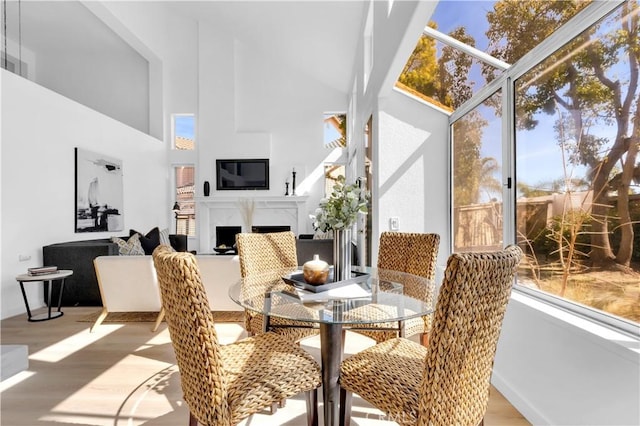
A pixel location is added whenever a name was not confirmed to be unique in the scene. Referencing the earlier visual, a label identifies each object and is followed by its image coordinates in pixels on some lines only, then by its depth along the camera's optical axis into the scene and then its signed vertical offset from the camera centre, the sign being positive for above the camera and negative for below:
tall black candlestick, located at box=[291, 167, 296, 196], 7.32 +0.58
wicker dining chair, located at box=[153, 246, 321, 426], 1.14 -0.60
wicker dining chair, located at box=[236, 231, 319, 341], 2.02 -0.35
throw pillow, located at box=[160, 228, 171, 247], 5.78 -0.40
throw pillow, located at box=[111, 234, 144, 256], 4.31 -0.43
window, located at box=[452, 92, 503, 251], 2.43 +0.26
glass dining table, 1.34 -0.40
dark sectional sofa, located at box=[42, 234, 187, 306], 4.01 -0.69
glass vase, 1.79 -0.22
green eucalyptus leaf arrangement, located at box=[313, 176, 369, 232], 1.71 +0.03
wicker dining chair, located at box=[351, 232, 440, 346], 2.01 -0.34
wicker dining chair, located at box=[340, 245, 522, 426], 1.01 -0.44
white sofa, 3.14 -0.62
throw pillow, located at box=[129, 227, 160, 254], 4.67 -0.38
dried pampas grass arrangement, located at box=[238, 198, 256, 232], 7.14 +0.07
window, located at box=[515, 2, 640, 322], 1.32 +0.19
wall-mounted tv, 7.36 +0.86
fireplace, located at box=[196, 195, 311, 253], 7.29 -0.06
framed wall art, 5.02 +0.34
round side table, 3.38 -0.65
